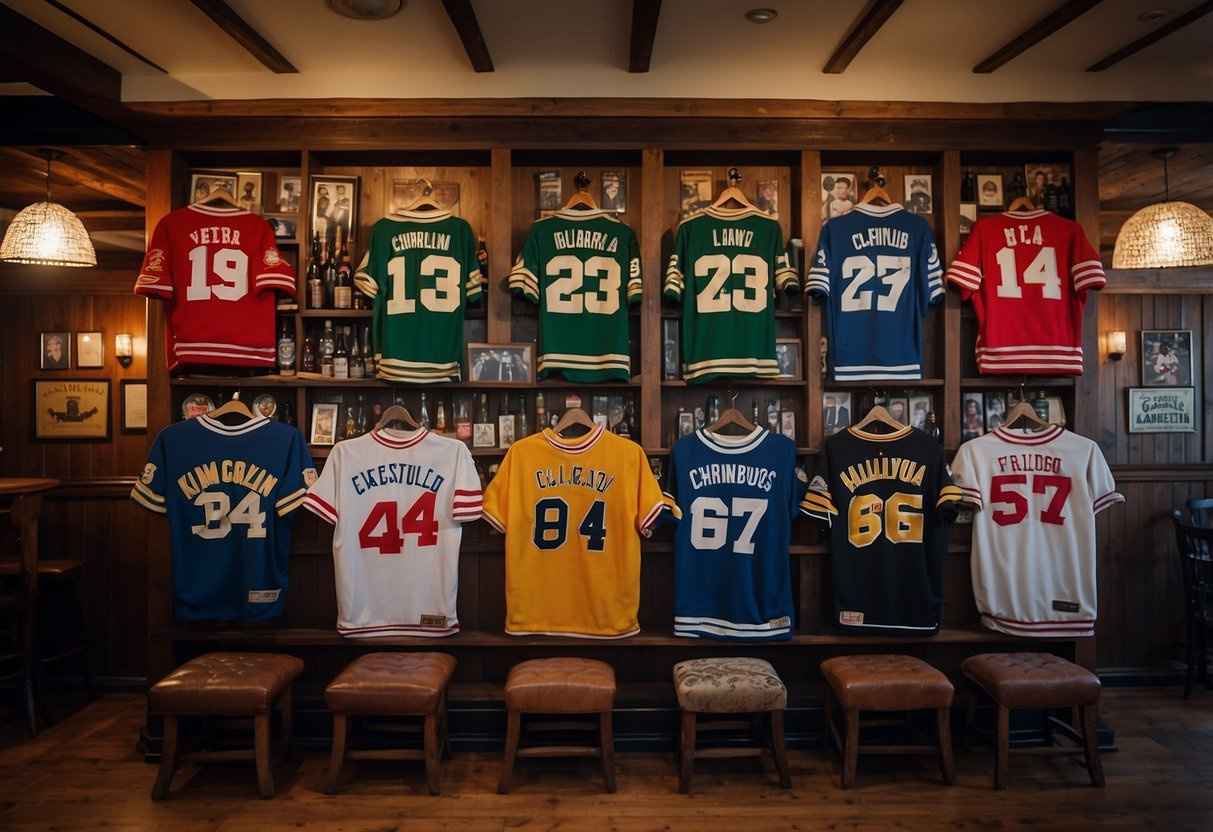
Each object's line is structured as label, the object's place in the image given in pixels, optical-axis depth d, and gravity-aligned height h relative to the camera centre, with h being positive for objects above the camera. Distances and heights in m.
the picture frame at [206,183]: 3.85 +1.26
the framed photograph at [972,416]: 3.88 +0.07
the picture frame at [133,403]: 4.88 +0.22
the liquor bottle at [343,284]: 3.73 +0.74
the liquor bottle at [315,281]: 3.76 +0.75
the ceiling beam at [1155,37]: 3.16 +1.69
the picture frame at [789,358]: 3.84 +0.36
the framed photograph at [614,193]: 3.91 +1.21
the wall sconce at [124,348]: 4.82 +0.56
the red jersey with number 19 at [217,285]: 3.59 +0.71
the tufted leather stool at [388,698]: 3.09 -1.05
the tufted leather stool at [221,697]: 3.08 -1.04
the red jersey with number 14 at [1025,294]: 3.71 +0.65
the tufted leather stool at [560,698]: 3.14 -1.07
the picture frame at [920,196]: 3.92 +1.18
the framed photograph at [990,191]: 3.93 +1.21
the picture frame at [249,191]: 3.87 +1.23
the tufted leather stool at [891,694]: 3.18 -1.08
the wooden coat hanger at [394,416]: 3.65 +0.09
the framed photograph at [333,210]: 3.81 +1.12
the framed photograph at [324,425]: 3.77 +0.06
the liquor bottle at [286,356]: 3.78 +0.39
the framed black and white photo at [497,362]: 3.71 +0.35
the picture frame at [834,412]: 3.85 +0.09
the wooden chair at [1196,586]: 4.33 -0.89
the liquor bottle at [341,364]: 3.74 +0.35
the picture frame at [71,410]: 4.87 +0.18
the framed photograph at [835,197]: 3.90 +1.18
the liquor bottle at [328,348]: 3.76 +0.43
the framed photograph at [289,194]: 3.87 +1.21
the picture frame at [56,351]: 4.87 +0.55
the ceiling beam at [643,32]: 2.98 +1.65
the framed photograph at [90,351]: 4.88 +0.55
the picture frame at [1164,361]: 4.86 +0.42
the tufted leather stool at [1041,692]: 3.20 -1.09
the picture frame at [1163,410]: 4.84 +0.11
